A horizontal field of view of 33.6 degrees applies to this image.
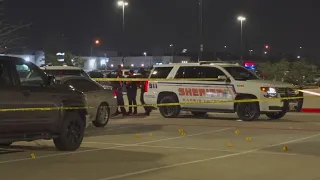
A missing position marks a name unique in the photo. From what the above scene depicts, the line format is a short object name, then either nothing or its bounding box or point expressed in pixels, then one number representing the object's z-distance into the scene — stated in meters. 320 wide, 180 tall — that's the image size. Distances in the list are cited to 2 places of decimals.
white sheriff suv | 17.52
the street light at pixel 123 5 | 42.31
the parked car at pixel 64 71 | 18.41
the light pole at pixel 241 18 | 48.99
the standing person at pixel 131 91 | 20.36
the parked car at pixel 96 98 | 15.45
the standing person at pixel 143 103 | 20.65
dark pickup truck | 9.52
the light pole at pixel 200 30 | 35.59
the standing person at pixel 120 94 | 20.28
